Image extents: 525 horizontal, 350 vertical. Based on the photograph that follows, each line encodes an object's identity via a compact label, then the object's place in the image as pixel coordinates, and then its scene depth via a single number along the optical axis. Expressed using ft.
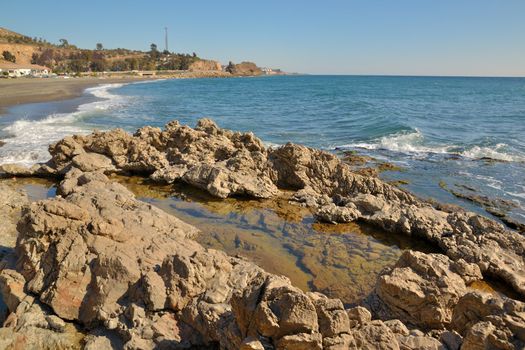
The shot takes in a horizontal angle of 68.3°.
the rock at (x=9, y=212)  23.98
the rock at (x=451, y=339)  13.53
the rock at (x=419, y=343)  13.15
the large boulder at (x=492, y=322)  12.17
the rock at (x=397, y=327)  14.57
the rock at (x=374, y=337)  12.71
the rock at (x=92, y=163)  40.14
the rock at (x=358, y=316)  13.94
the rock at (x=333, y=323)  12.32
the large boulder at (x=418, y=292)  17.20
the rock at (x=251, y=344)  12.17
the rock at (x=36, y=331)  15.37
